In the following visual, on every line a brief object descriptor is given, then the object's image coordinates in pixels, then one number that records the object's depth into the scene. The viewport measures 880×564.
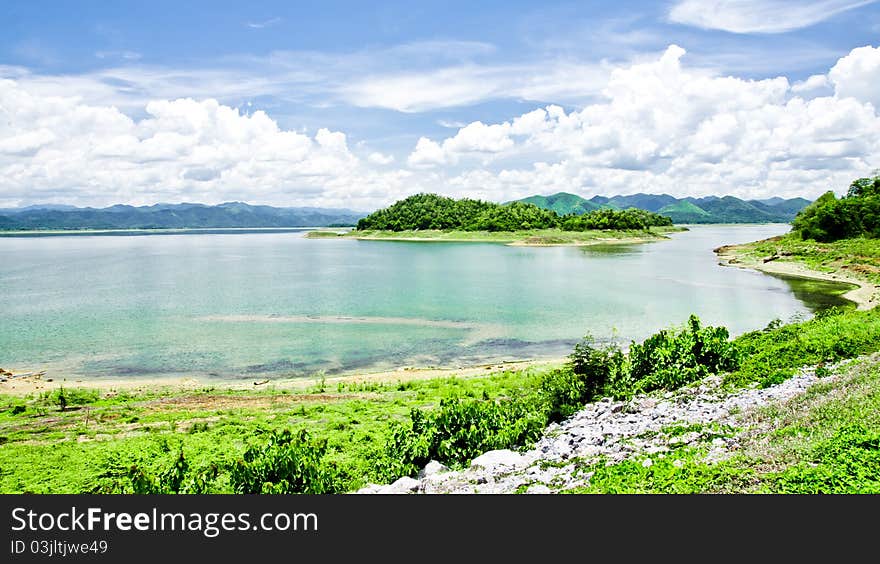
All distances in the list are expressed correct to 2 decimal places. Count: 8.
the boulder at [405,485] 10.09
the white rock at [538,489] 8.83
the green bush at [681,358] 16.38
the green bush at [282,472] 10.09
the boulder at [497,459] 11.09
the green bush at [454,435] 11.78
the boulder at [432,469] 11.36
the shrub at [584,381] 15.29
